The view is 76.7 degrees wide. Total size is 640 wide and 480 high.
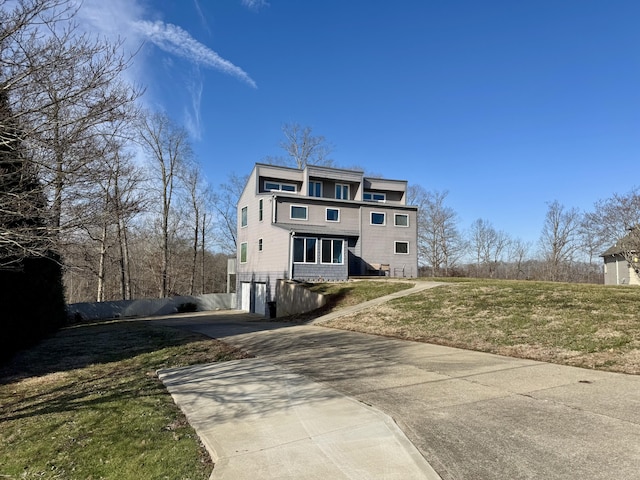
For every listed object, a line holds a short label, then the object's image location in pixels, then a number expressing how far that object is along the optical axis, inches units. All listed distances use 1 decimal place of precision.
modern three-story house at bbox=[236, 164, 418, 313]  950.4
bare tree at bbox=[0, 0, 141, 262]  190.4
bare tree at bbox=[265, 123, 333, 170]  1665.4
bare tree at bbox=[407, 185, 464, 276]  1825.8
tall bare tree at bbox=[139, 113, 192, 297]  1408.7
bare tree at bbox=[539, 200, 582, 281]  1830.7
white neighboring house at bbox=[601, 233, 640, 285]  1151.0
